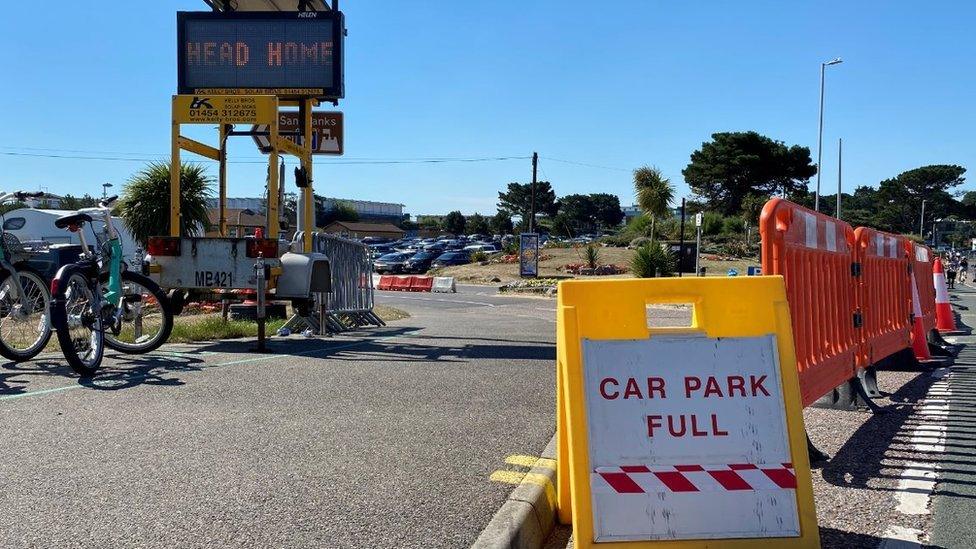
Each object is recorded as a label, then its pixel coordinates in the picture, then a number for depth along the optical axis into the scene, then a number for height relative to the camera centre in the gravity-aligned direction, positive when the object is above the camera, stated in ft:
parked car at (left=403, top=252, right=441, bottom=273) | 163.53 -3.89
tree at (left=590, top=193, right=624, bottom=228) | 477.77 +19.90
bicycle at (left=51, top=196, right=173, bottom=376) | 22.09 -1.81
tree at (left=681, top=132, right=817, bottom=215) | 247.29 +22.28
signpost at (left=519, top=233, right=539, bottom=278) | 123.95 -1.54
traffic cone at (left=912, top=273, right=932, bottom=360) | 34.19 -3.54
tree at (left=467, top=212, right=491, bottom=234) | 410.93 +9.20
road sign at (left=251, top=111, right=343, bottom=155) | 60.39 +7.67
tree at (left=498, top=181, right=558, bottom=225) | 435.94 +23.01
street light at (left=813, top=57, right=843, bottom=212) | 128.17 +15.04
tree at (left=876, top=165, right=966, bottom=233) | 359.46 +22.98
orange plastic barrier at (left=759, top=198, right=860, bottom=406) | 16.16 -0.85
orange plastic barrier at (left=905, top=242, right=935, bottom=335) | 36.81 -1.48
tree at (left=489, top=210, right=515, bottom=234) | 407.03 +9.74
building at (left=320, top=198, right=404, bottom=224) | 467.40 +18.65
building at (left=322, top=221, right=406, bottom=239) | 359.05 +6.32
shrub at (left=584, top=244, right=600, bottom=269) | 134.92 -2.05
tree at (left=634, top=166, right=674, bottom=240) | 147.84 +9.21
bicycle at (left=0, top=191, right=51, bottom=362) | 23.31 -1.84
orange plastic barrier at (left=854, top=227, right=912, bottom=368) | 24.17 -1.52
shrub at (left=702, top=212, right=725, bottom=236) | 179.63 +4.60
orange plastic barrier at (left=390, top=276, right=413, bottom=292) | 116.65 -5.41
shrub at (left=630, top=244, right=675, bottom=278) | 106.22 -2.18
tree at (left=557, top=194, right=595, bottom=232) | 451.32 +18.68
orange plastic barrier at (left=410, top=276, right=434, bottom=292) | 114.01 -5.26
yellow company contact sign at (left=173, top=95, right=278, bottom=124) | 35.40 +5.52
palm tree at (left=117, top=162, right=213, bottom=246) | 66.18 +3.09
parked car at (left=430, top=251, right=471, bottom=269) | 173.34 -3.16
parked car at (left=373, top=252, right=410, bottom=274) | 164.86 -4.15
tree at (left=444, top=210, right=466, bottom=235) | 433.07 +10.03
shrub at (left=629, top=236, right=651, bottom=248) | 161.97 +0.81
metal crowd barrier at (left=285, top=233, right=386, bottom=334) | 37.86 -2.48
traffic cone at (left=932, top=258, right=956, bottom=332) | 50.34 -3.59
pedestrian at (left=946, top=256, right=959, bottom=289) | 138.09 -4.06
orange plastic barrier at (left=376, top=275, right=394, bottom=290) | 118.11 -5.48
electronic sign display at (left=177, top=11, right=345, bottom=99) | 38.81 +8.66
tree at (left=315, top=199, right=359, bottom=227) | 373.81 +13.36
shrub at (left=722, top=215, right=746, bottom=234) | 180.92 +4.23
